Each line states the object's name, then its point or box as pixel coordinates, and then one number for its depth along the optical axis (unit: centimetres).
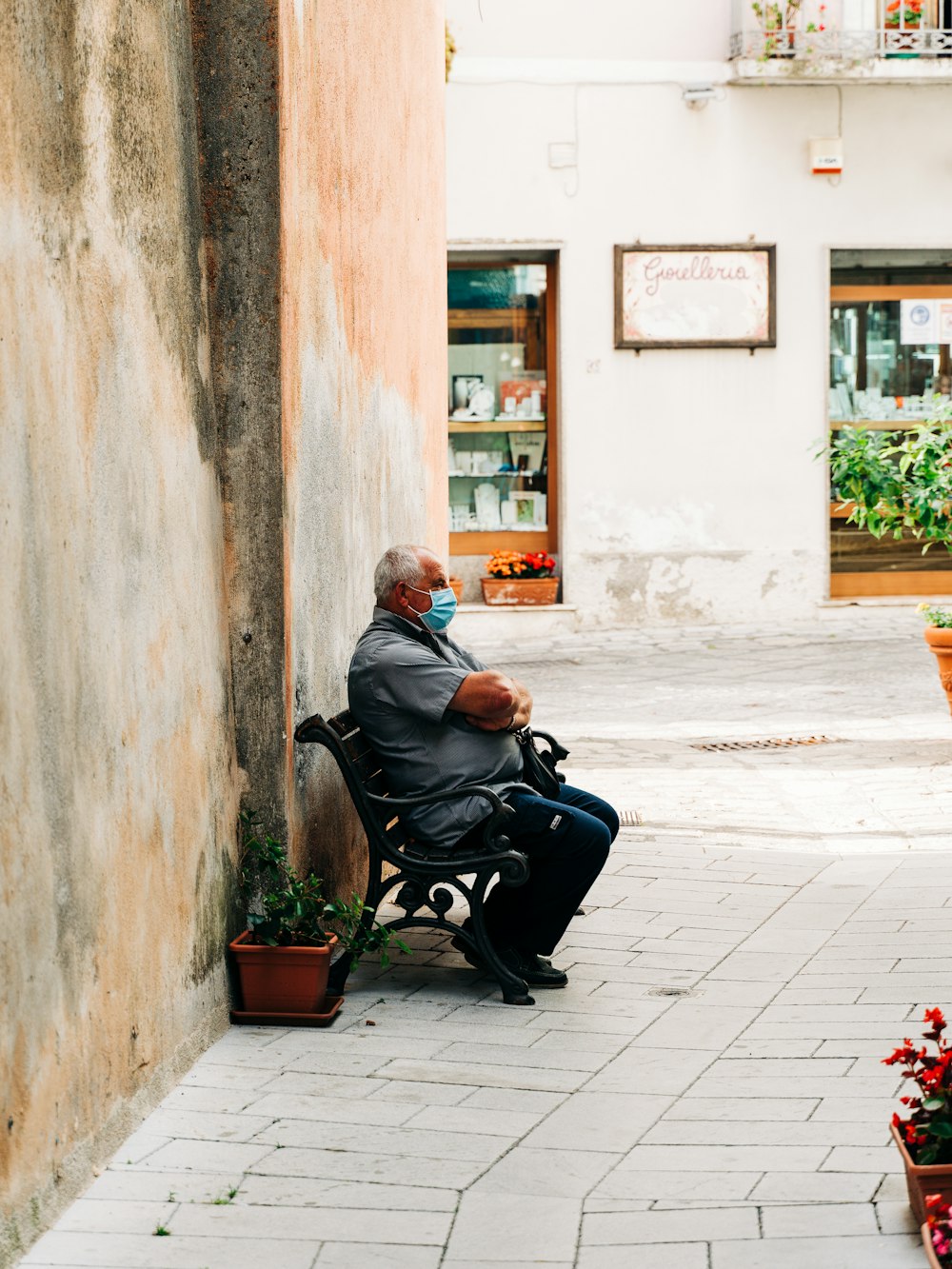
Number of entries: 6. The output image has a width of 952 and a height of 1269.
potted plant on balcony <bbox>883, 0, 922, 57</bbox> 1591
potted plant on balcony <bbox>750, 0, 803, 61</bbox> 1562
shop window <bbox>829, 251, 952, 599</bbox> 1653
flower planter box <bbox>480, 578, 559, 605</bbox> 1592
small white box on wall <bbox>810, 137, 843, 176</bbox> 1590
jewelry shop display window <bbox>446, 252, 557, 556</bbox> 1662
